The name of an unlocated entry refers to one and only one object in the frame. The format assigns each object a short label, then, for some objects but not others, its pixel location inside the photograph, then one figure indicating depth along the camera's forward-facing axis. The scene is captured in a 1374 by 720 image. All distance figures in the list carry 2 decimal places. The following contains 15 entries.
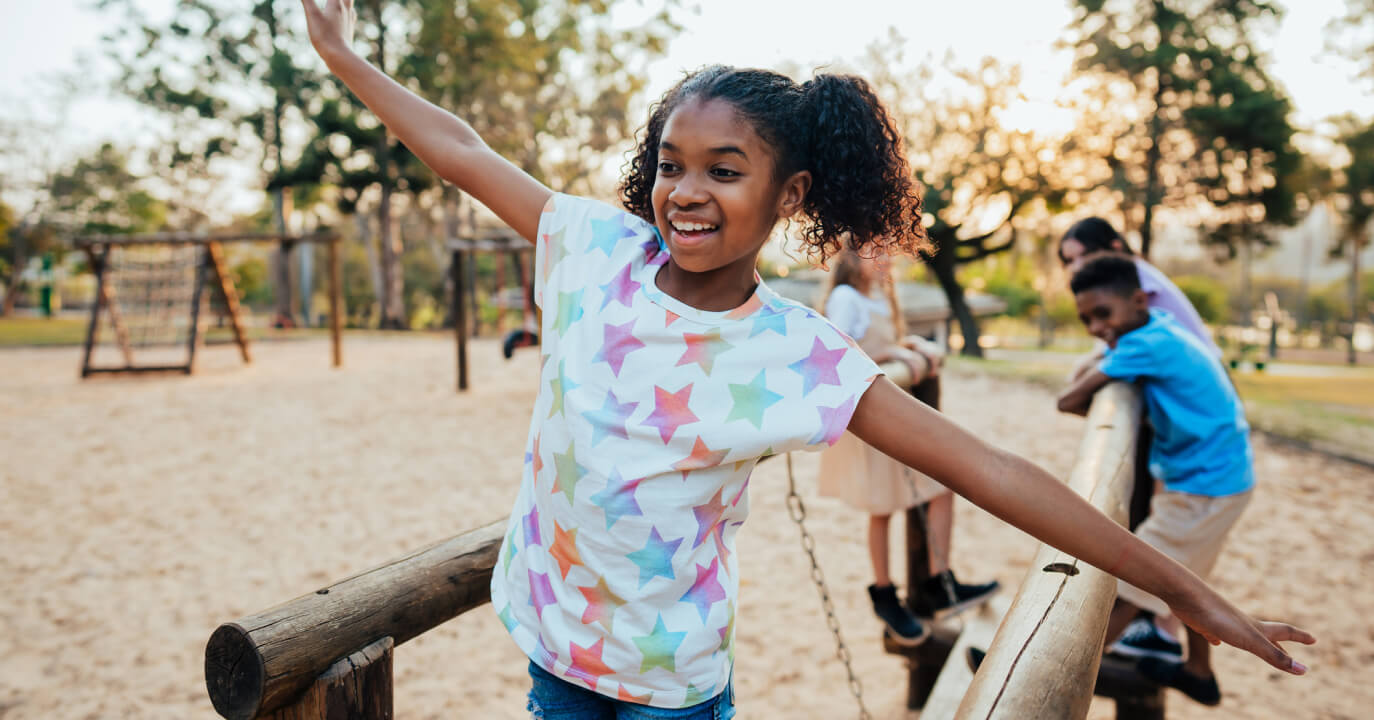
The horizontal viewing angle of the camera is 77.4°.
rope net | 11.62
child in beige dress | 3.53
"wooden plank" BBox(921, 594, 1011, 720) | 2.96
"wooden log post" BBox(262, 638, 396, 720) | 1.33
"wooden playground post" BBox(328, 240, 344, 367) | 12.70
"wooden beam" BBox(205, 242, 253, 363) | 12.02
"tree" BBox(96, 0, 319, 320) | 23.23
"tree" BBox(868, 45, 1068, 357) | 19.06
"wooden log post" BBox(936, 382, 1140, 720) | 1.10
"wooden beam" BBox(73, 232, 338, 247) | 11.09
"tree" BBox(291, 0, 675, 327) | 20.86
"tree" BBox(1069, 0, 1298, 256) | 18.38
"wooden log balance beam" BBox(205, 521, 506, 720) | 1.24
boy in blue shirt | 2.95
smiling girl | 1.16
